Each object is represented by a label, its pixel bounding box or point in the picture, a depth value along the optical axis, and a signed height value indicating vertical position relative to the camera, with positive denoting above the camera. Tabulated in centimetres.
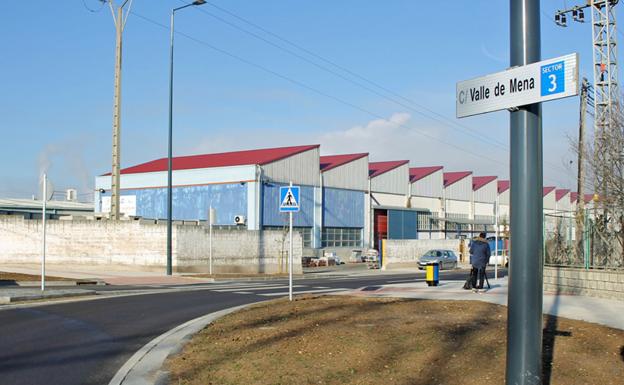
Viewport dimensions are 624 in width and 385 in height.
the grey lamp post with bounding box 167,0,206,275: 3093 +353
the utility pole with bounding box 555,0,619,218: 2184 +644
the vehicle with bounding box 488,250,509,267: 4502 -207
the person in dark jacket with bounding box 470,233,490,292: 1819 -78
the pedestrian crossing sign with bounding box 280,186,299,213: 1545 +65
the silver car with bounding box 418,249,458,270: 4378 -200
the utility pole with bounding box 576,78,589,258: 1761 +261
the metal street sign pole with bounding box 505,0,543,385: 516 -13
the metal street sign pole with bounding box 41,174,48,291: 1798 +106
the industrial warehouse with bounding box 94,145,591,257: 4925 +280
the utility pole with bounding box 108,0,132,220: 3231 +569
